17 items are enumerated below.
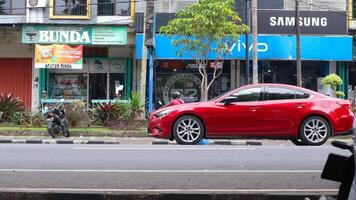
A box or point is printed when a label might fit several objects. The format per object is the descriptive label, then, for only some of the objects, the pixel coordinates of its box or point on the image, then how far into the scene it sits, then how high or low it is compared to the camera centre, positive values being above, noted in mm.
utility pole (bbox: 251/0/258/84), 23719 +2898
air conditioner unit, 26031 +4710
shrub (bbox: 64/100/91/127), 21656 -262
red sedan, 12086 -149
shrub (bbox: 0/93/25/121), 22531 +34
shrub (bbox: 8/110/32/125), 22112 -429
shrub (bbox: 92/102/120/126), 21906 -222
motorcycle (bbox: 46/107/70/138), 19281 -578
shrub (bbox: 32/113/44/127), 21938 -503
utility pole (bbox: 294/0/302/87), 23797 +2906
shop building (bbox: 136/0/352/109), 24969 +2537
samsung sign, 25422 +3743
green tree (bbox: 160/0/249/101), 22188 +3052
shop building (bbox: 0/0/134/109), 25297 +2706
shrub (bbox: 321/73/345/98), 23259 +1095
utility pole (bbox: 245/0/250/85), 24703 +2706
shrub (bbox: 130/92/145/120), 22125 +51
